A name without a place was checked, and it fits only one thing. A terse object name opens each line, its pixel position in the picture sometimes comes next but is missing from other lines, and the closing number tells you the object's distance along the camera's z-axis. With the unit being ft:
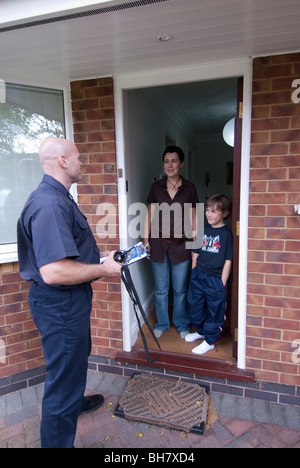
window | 7.77
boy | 8.31
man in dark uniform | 4.74
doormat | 6.66
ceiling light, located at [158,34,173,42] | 5.48
